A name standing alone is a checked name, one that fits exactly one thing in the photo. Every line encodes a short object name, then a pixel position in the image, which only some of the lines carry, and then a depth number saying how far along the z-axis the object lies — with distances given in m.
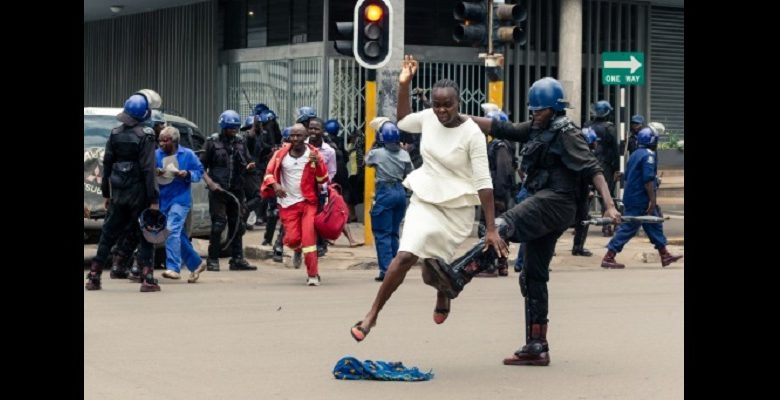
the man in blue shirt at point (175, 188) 15.41
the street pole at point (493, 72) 18.70
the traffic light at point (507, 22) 18.47
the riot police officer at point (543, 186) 10.03
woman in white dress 9.91
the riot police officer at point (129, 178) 14.49
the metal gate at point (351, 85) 24.38
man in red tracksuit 15.57
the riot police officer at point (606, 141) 20.95
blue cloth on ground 9.36
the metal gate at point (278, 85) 24.81
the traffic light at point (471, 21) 18.06
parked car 16.75
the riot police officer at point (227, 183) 16.88
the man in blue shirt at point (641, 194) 17.72
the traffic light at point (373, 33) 17.61
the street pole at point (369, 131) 18.53
